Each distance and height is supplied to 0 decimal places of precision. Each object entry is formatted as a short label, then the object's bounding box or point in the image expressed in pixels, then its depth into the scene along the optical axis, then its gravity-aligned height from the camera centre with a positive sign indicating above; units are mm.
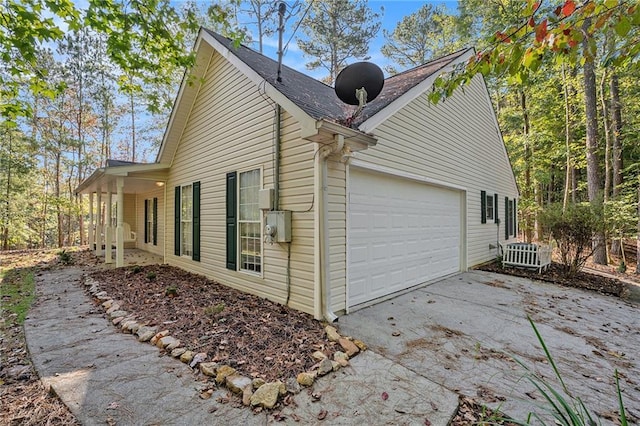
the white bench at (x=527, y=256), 8000 -1268
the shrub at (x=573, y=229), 7242 -468
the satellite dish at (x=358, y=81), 4273 +1964
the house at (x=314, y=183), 4238 +585
